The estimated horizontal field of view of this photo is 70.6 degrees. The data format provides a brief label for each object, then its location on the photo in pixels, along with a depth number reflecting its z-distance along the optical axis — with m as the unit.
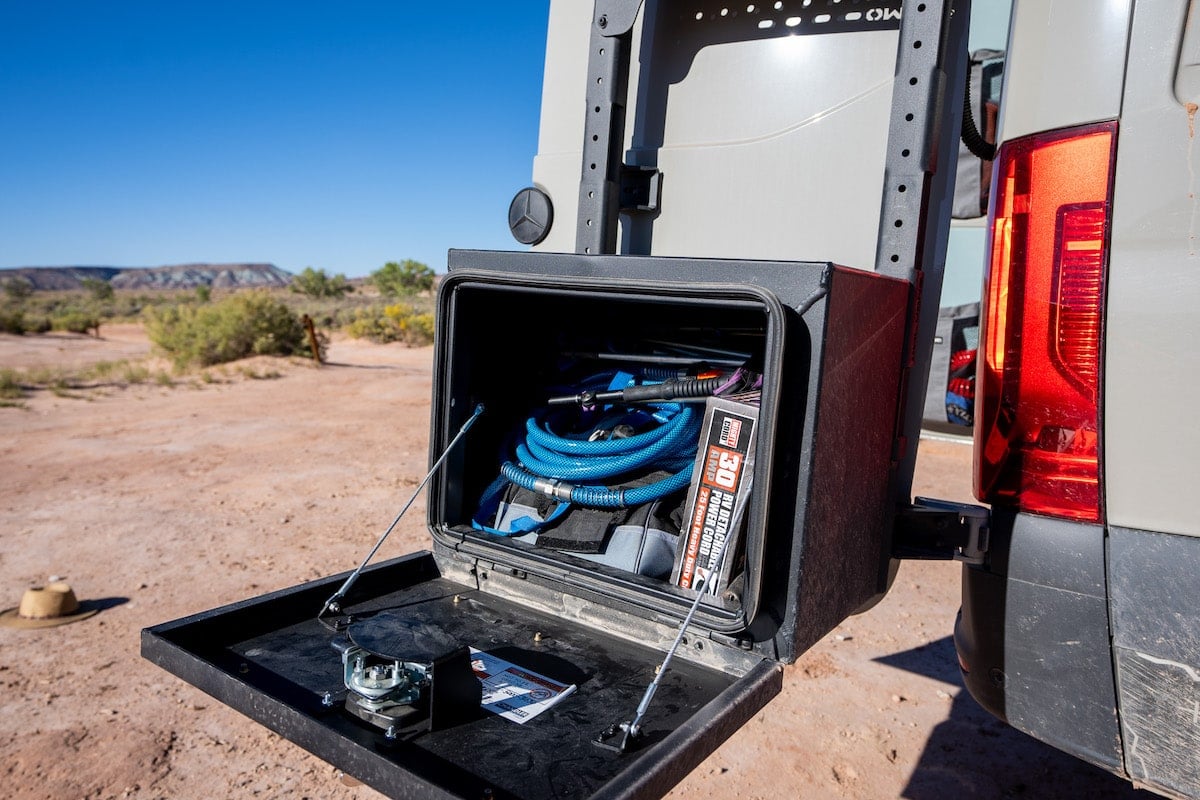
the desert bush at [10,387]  11.83
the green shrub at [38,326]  26.56
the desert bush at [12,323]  25.41
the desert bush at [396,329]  23.88
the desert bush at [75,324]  28.20
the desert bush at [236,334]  17.25
